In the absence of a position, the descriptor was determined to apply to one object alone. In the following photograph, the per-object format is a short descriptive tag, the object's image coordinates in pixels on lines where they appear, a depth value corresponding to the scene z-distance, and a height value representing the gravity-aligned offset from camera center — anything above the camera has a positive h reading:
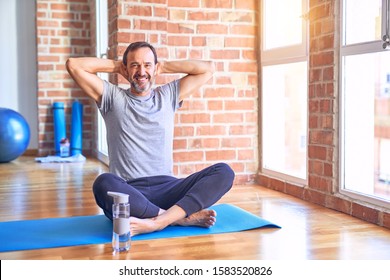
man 2.72 -0.18
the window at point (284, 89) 3.77 +0.14
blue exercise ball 5.54 -0.23
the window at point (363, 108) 3.07 +0.00
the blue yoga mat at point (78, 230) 2.56 -0.59
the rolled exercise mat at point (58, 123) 6.20 -0.14
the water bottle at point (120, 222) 2.35 -0.47
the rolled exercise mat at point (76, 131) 6.27 -0.23
